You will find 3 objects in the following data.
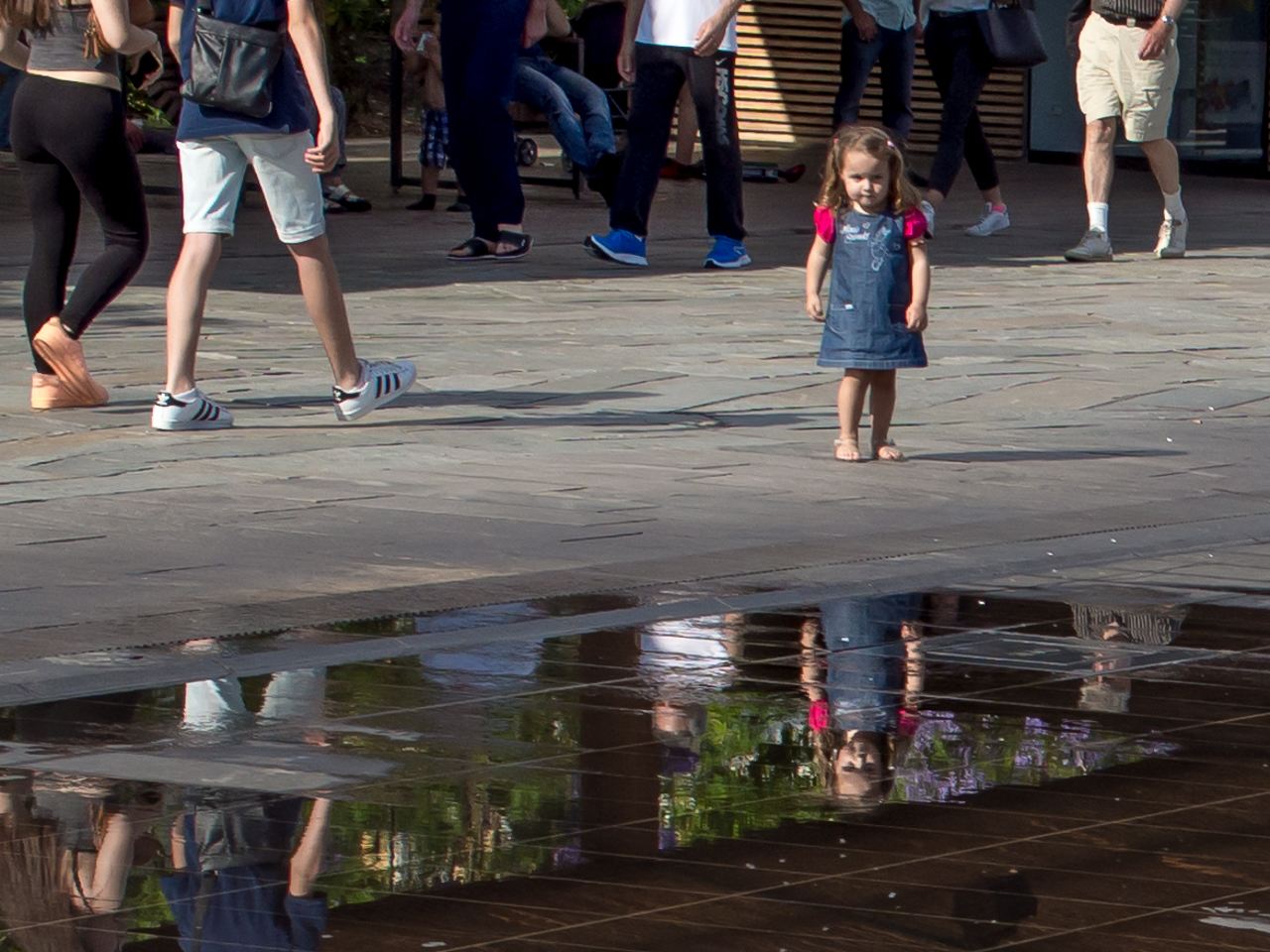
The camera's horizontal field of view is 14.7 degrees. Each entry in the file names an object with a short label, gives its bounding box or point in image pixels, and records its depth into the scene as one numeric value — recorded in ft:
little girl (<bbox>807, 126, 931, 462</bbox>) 50.05
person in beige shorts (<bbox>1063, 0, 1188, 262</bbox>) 87.91
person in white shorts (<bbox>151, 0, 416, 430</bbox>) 50.15
